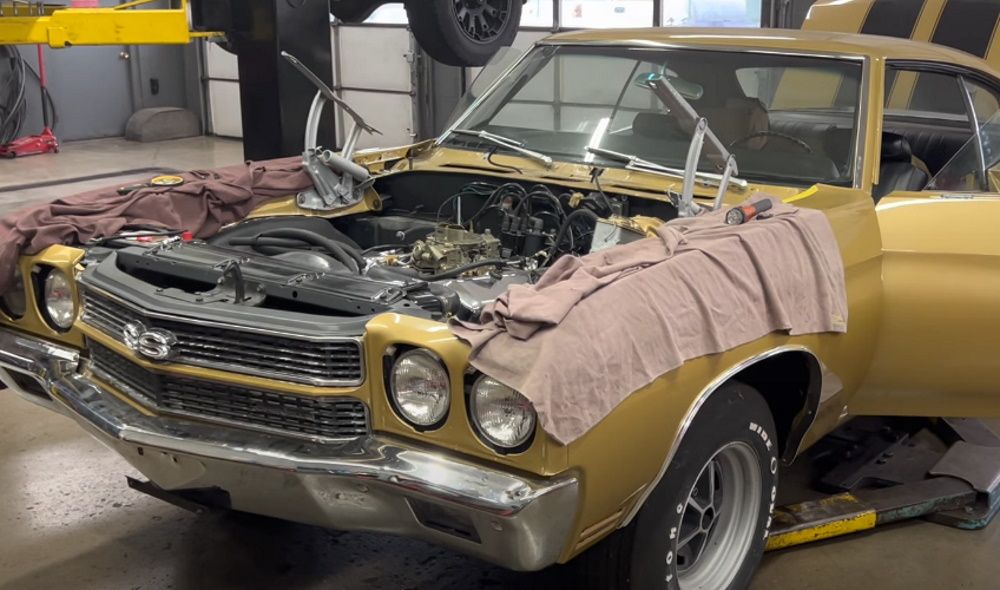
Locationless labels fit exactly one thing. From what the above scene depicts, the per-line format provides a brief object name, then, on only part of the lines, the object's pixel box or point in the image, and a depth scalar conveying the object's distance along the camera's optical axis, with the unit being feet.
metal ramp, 11.04
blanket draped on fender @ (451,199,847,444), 7.22
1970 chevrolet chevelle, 7.65
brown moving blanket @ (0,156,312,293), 10.34
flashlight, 9.37
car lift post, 20.35
